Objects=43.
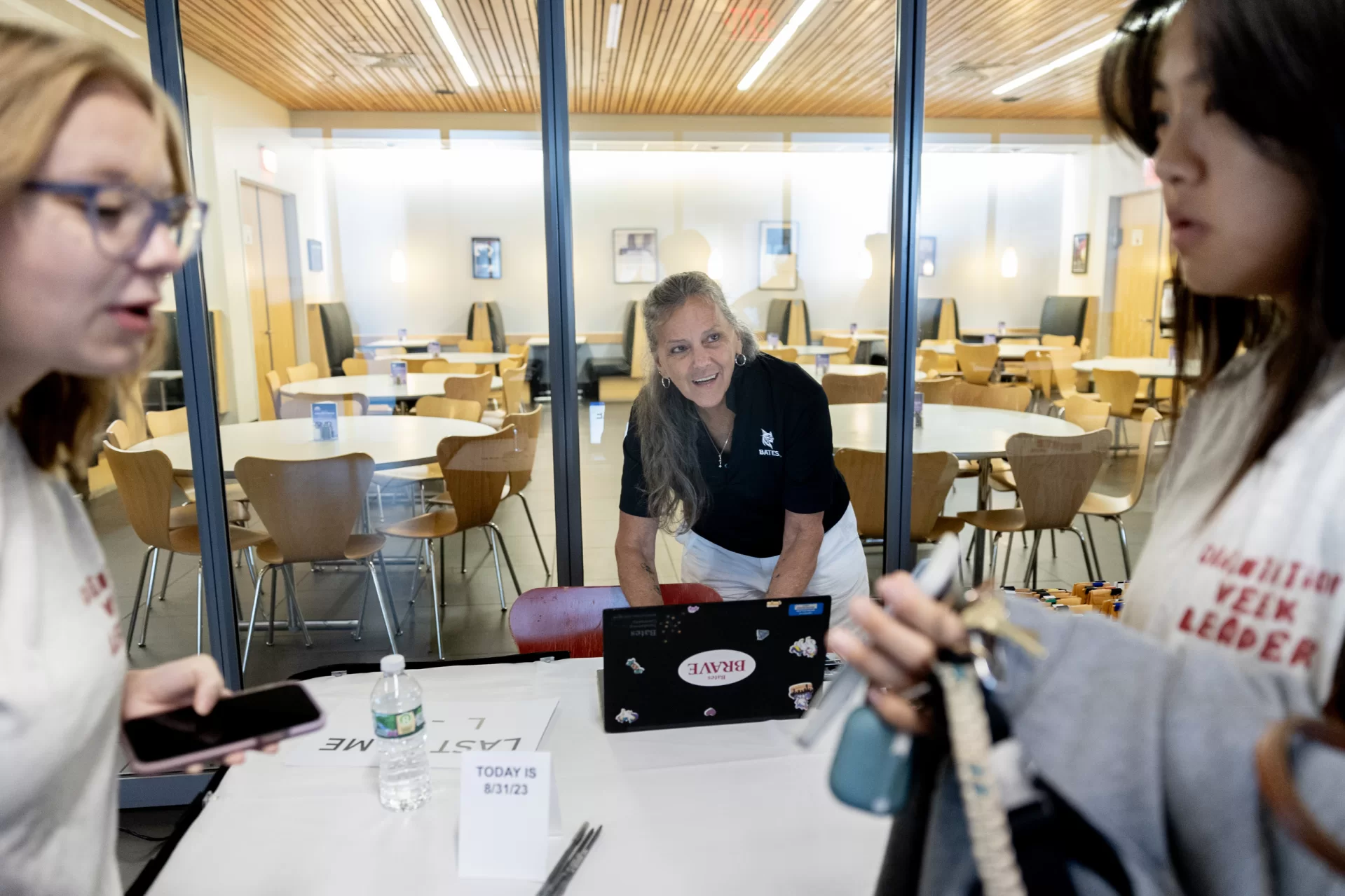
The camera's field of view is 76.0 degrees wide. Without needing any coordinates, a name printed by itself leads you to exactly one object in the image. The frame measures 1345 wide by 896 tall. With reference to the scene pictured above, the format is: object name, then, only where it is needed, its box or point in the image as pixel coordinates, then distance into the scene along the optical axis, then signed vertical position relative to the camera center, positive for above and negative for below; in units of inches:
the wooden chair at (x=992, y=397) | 171.5 -16.5
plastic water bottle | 53.3 -27.5
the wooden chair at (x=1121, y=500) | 155.8 -34.1
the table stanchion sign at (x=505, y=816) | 45.7 -26.3
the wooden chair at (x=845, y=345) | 149.3 -5.1
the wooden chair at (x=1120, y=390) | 179.8 -15.8
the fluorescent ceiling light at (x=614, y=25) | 128.6 +43.7
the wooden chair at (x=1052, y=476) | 147.7 -27.7
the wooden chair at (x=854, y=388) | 144.6 -12.5
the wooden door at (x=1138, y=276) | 165.2 +7.2
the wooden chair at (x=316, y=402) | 139.0 -13.9
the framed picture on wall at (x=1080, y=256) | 165.9 +11.0
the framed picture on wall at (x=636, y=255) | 135.0 +9.9
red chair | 84.7 -29.8
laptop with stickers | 58.3 -24.1
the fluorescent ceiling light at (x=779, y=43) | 139.8 +44.9
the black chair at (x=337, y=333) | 137.6 -2.1
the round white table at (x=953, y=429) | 141.5 -20.2
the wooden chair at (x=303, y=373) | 137.6 -8.5
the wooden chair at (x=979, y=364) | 166.2 -9.5
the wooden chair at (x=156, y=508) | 127.9 -28.0
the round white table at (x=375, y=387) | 139.7 -11.0
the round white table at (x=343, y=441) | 129.5 -19.0
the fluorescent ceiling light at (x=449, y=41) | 129.0 +42.2
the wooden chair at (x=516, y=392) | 138.7 -11.9
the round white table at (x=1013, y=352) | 171.6 -7.5
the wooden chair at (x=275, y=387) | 135.6 -10.6
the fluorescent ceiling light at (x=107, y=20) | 119.4 +43.4
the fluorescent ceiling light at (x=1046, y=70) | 152.3 +45.0
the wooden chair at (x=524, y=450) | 135.9 -20.9
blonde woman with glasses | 28.4 -1.7
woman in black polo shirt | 92.5 -15.5
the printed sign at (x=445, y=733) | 59.1 -29.4
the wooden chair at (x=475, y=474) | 138.6 -24.8
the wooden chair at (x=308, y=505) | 127.1 -27.8
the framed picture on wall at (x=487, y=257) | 135.3 +9.6
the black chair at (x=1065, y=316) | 168.9 -0.4
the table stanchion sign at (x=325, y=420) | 138.7 -16.2
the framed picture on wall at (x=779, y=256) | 146.3 +10.2
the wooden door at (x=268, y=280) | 132.3 +6.2
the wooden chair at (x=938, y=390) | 155.2 -14.0
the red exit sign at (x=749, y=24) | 141.3 +47.8
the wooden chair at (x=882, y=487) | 134.9 -26.8
